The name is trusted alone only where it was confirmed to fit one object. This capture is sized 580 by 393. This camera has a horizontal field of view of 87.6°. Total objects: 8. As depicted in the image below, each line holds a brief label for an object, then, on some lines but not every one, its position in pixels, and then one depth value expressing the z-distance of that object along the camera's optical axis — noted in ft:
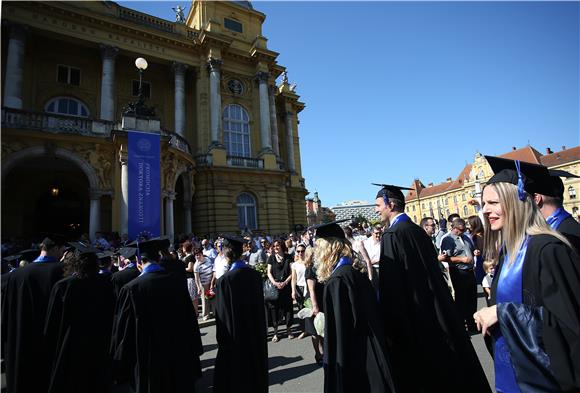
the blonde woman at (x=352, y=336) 9.68
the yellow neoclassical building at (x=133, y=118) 46.50
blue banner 44.47
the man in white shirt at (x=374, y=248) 21.52
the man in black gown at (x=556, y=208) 7.10
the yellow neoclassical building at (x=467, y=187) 175.45
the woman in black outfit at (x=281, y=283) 22.54
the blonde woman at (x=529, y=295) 4.94
